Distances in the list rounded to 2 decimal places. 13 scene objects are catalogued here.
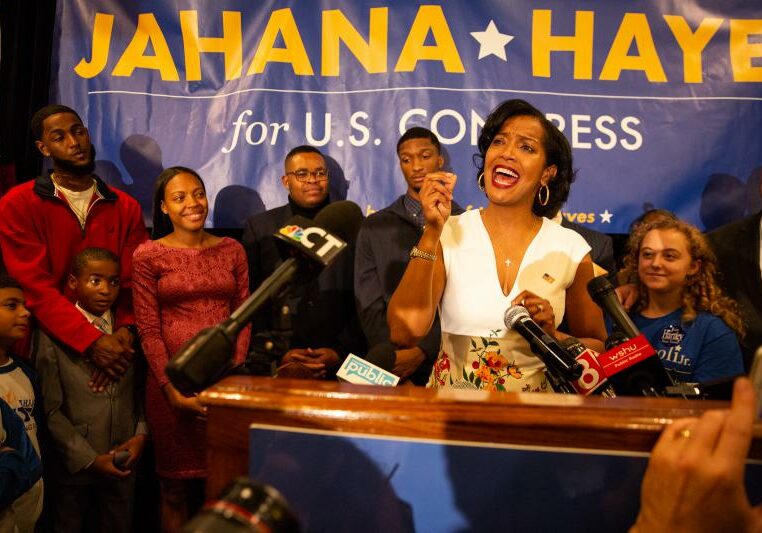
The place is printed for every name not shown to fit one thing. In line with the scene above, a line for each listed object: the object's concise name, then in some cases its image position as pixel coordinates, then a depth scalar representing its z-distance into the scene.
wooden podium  1.03
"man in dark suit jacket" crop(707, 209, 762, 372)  3.27
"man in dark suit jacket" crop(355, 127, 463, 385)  3.38
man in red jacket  3.17
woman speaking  2.08
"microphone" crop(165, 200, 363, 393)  1.13
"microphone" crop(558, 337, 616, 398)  1.56
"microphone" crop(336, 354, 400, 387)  1.55
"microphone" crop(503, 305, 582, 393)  1.54
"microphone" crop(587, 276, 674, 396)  1.48
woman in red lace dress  3.21
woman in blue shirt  2.83
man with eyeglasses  3.63
